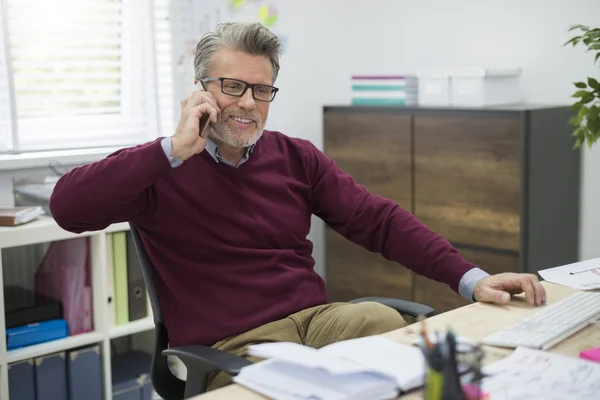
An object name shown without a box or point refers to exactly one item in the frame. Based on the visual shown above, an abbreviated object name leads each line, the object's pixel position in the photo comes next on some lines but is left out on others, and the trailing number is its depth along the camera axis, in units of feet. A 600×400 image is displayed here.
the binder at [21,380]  9.36
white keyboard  4.99
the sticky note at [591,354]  4.74
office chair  6.66
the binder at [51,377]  9.59
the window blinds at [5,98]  10.48
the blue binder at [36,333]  9.49
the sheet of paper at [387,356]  4.27
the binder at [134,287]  10.48
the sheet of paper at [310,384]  4.09
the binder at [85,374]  9.83
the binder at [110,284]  10.27
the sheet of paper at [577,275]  6.49
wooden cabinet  10.66
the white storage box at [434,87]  11.50
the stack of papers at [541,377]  4.15
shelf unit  9.19
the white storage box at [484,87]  11.10
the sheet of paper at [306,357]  4.10
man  6.21
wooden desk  4.31
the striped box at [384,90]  11.95
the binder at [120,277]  10.31
